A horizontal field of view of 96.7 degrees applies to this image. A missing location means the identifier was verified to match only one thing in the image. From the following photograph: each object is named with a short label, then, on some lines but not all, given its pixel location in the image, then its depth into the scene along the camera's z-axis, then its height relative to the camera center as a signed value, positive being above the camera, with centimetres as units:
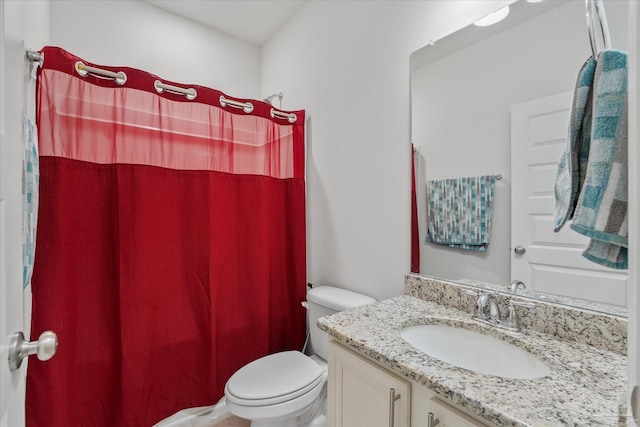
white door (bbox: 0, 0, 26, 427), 49 +1
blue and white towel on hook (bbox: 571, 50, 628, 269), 55 +7
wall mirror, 91 +32
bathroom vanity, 61 -42
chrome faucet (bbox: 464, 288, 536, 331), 98 -37
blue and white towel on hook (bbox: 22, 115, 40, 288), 85 +6
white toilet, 125 -82
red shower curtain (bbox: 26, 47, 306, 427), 123 -19
